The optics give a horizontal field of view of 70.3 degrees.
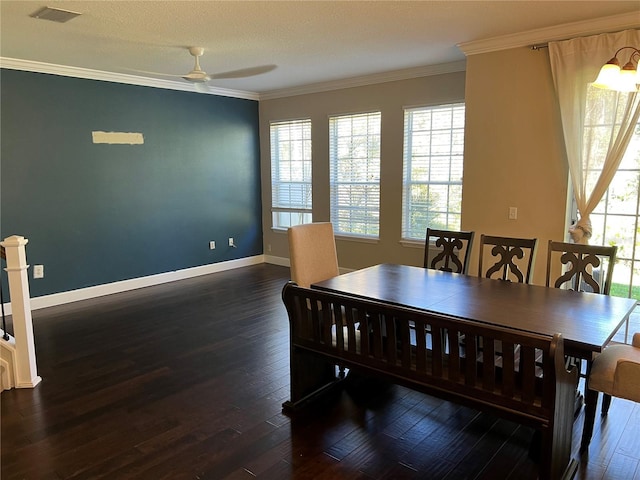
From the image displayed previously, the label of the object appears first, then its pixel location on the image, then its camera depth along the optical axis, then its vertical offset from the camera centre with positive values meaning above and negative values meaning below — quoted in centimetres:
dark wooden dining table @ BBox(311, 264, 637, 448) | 212 -71
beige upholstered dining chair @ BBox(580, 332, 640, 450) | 213 -97
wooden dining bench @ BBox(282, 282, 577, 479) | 186 -90
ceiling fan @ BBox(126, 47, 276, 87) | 380 +99
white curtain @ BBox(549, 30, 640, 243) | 338 +45
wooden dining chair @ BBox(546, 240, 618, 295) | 282 -55
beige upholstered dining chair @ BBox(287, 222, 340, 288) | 334 -60
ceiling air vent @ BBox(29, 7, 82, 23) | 313 +113
